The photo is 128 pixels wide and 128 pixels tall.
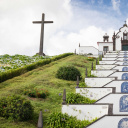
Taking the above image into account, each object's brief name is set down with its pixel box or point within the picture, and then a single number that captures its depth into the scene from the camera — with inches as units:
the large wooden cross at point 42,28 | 1327.5
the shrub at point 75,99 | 597.9
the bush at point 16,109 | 486.1
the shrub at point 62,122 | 491.8
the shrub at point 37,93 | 650.5
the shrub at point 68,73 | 878.4
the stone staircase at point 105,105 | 467.3
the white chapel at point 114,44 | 1905.8
